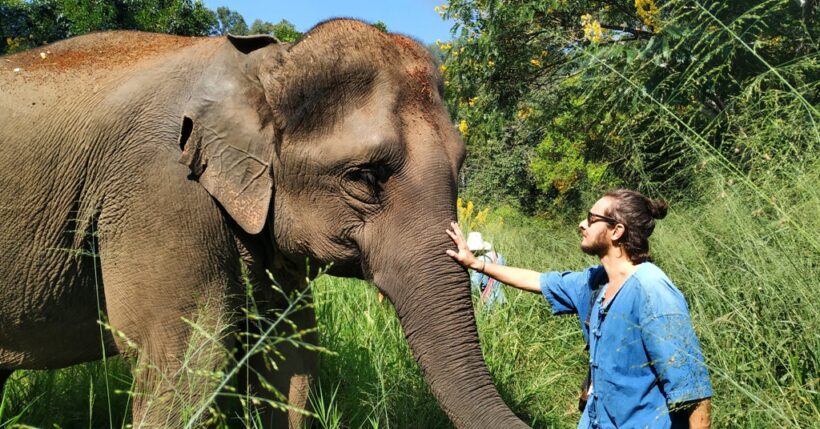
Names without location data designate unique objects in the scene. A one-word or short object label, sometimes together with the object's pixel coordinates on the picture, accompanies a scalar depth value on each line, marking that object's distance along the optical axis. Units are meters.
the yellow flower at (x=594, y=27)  6.00
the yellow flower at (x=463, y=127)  9.20
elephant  2.76
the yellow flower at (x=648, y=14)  6.32
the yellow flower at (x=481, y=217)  8.33
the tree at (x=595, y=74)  4.40
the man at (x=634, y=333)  2.50
